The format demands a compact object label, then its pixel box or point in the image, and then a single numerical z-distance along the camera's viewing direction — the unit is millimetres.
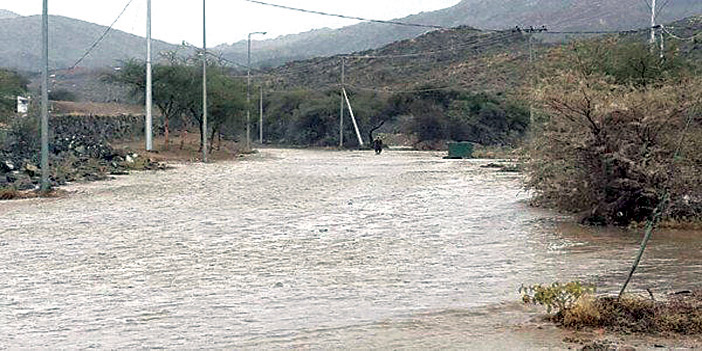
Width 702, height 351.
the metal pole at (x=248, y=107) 75444
